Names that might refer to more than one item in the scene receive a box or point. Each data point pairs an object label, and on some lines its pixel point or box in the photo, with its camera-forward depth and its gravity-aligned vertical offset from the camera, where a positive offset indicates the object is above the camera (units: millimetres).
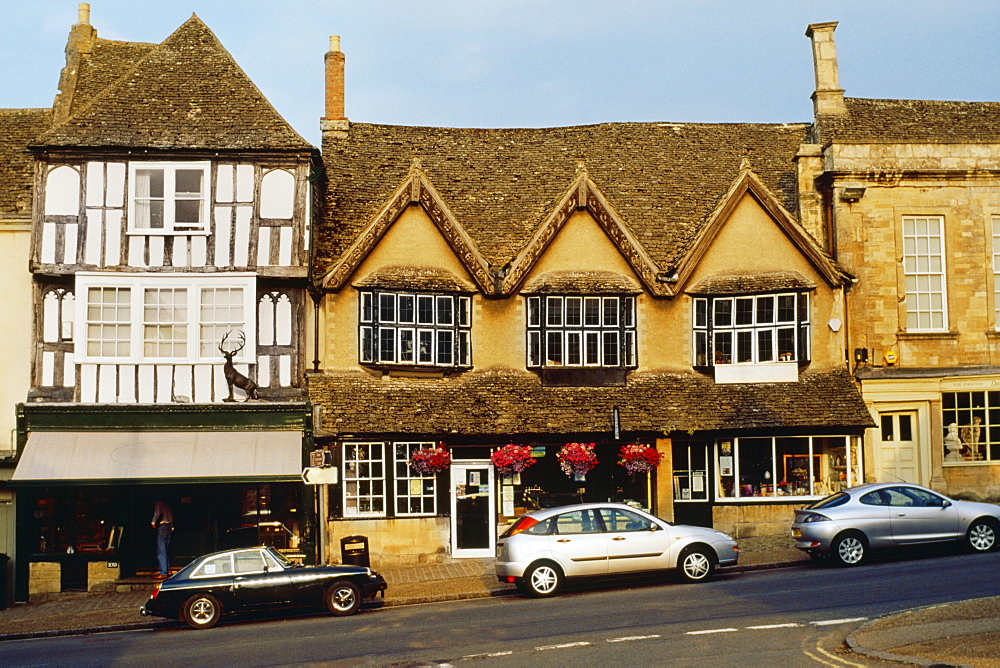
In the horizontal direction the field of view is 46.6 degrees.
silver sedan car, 20141 -2166
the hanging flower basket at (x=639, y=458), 25922 -779
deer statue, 24906 +1072
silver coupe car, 21531 -1920
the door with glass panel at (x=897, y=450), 27516 -697
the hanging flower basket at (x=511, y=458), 25547 -742
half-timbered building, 24766 +2208
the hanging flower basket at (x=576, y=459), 25703 -781
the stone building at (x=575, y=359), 26219 +1506
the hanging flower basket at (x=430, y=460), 25578 -776
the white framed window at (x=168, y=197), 25297 +5022
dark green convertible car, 18953 -2644
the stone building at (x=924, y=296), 27250 +2949
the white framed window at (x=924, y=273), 27594 +3495
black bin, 22969 -2427
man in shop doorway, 24328 -2116
